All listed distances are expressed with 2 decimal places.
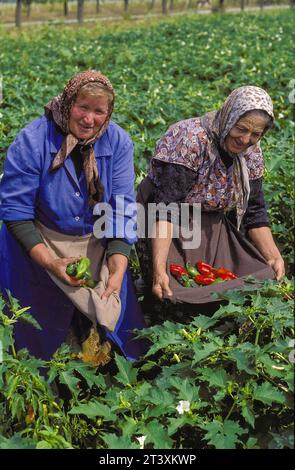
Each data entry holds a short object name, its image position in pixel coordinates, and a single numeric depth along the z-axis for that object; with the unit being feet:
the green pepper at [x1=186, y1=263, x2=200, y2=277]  12.05
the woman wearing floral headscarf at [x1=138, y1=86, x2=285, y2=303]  11.62
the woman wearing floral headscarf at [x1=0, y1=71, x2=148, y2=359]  10.85
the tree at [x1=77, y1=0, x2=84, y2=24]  116.88
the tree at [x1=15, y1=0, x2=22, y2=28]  116.88
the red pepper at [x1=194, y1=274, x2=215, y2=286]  11.80
